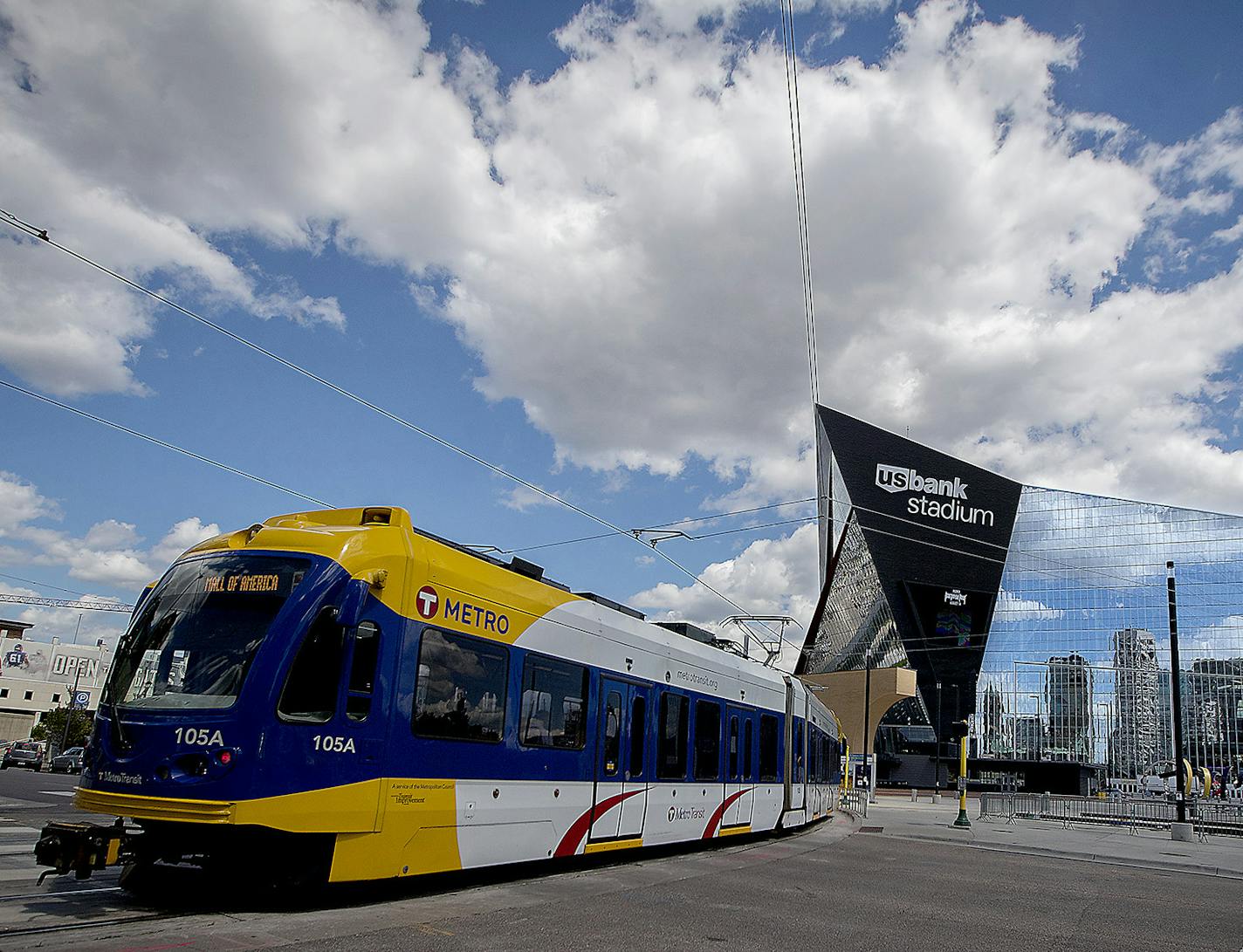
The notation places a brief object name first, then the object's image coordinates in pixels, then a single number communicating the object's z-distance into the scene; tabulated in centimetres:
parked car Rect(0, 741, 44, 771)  4593
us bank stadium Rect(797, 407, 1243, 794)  8506
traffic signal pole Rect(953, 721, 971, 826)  2955
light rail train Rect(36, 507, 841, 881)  786
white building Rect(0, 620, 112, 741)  8944
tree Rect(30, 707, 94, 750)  7250
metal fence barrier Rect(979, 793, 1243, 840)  3516
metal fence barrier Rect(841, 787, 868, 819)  3817
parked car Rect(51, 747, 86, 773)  4250
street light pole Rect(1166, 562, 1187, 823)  3191
